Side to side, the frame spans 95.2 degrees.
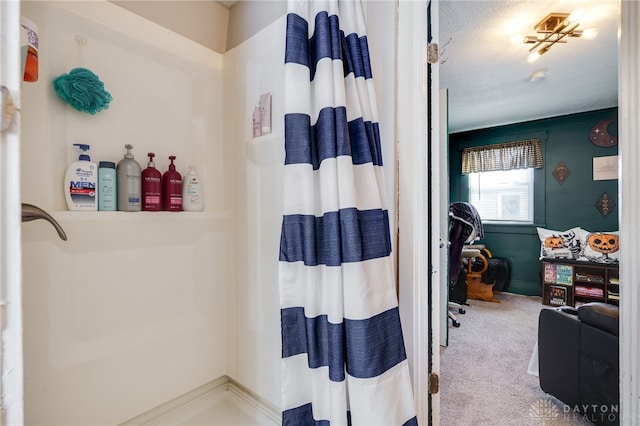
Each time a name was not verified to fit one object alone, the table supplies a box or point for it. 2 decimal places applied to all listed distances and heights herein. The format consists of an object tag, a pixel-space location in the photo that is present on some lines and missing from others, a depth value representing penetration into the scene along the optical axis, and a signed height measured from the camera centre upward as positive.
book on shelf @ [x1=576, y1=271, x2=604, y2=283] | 3.27 -0.76
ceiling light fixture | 1.97 +1.29
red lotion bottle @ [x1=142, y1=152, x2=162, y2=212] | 1.27 +0.11
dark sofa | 1.45 -0.81
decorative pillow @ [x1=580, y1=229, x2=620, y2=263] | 3.21 -0.40
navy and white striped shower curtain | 0.95 -0.10
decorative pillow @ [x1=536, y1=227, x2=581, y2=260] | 3.50 -0.42
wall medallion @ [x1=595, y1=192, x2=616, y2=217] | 3.60 +0.07
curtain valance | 4.18 +0.84
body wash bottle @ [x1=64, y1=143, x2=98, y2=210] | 1.10 +0.12
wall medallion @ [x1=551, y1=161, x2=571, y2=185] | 3.94 +0.53
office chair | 3.11 -0.22
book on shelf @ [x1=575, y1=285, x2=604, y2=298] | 3.28 -0.92
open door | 1.13 +0.07
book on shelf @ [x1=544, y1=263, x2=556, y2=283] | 3.59 -0.76
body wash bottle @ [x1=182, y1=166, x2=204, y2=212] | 1.41 +0.10
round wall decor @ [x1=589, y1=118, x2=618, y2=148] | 3.61 +0.95
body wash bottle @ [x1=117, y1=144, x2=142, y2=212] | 1.21 +0.12
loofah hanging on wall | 1.08 +0.47
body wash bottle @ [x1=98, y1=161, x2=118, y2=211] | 1.17 +0.11
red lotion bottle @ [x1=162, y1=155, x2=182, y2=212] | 1.34 +0.11
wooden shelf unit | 3.19 -0.83
